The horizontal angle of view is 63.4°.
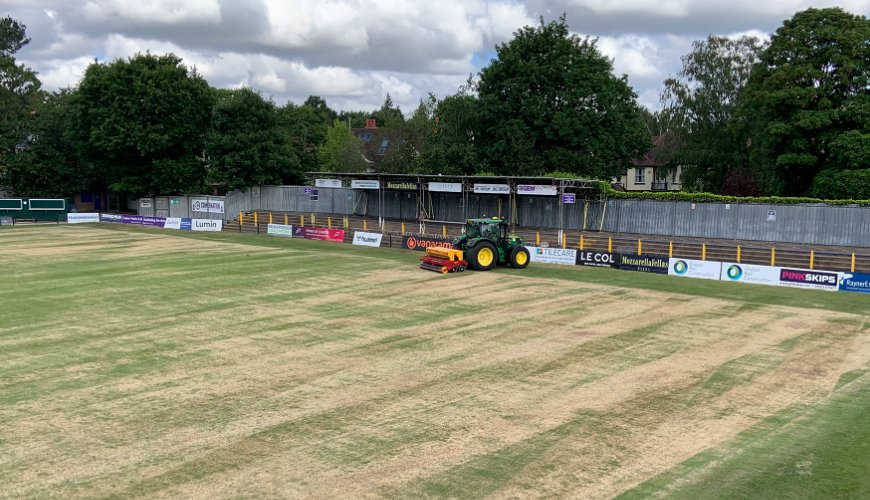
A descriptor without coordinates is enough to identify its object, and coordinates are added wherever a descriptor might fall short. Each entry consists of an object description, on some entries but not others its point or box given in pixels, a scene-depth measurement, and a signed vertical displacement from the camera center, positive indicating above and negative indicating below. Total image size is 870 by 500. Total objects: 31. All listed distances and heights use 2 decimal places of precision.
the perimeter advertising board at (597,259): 33.75 -2.87
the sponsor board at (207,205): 57.28 -0.98
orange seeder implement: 29.58 -2.68
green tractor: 30.41 -2.10
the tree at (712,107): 57.47 +7.81
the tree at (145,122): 57.72 +5.87
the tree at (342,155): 69.12 +4.11
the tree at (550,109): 52.06 +6.72
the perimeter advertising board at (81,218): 58.09 -2.20
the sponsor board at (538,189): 39.56 +0.54
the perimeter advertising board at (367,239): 41.66 -2.56
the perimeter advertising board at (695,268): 30.66 -2.98
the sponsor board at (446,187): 43.81 +0.63
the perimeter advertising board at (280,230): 47.25 -2.40
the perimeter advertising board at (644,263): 32.19 -2.90
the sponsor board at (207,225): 51.97 -2.32
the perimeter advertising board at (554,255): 34.84 -2.82
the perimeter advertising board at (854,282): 27.52 -3.10
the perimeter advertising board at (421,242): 38.09 -2.47
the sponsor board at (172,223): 53.44 -2.28
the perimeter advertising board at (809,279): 28.23 -3.07
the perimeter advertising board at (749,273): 29.39 -3.02
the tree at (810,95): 43.84 +6.89
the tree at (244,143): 56.72 +4.11
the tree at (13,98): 63.38 +8.94
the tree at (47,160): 62.84 +2.77
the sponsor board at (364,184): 47.69 +0.81
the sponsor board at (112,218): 58.30 -2.18
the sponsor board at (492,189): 41.72 +0.53
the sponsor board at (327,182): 48.66 +0.92
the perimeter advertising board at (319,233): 44.44 -2.46
